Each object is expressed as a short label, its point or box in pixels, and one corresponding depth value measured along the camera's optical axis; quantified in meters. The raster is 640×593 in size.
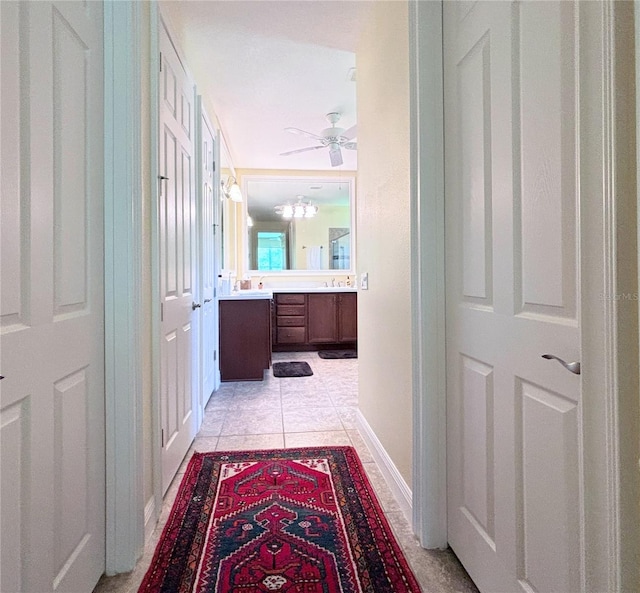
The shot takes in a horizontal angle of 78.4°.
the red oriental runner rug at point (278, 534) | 1.25
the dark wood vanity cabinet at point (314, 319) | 5.23
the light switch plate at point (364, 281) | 2.26
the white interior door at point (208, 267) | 2.81
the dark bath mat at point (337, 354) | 4.97
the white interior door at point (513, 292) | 0.83
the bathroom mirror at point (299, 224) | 5.58
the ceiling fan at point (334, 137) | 3.66
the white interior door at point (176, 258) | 1.74
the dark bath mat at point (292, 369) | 4.03
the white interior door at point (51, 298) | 0.83
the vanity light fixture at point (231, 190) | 4.02
